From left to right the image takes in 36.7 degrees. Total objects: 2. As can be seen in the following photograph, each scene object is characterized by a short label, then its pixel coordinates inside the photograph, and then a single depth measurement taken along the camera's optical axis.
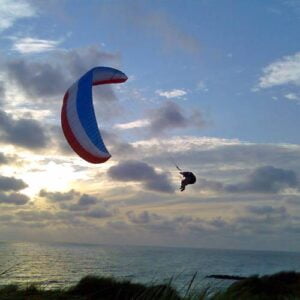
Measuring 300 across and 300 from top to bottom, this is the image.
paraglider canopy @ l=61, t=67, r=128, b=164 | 12.84
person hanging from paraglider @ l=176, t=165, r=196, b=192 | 14.82
